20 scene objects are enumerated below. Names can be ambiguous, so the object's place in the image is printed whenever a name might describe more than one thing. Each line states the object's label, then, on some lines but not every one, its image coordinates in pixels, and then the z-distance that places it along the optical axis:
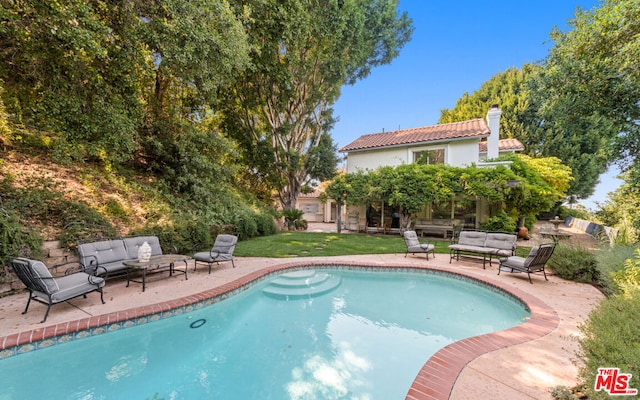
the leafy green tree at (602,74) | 5.37
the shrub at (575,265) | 6.46
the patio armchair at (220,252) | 7.09
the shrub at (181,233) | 7.95
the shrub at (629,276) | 3.50
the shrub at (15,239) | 5.00
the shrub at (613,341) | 1.98
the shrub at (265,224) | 13.30
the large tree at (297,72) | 11.77
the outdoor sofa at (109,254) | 5.48
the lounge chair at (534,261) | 6.30
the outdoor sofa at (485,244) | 8.13
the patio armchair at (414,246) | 9.05
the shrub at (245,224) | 11.62
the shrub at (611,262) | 5.06
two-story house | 14.80
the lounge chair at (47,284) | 4.13
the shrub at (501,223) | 12.38
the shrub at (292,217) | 16.93
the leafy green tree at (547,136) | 20.86
